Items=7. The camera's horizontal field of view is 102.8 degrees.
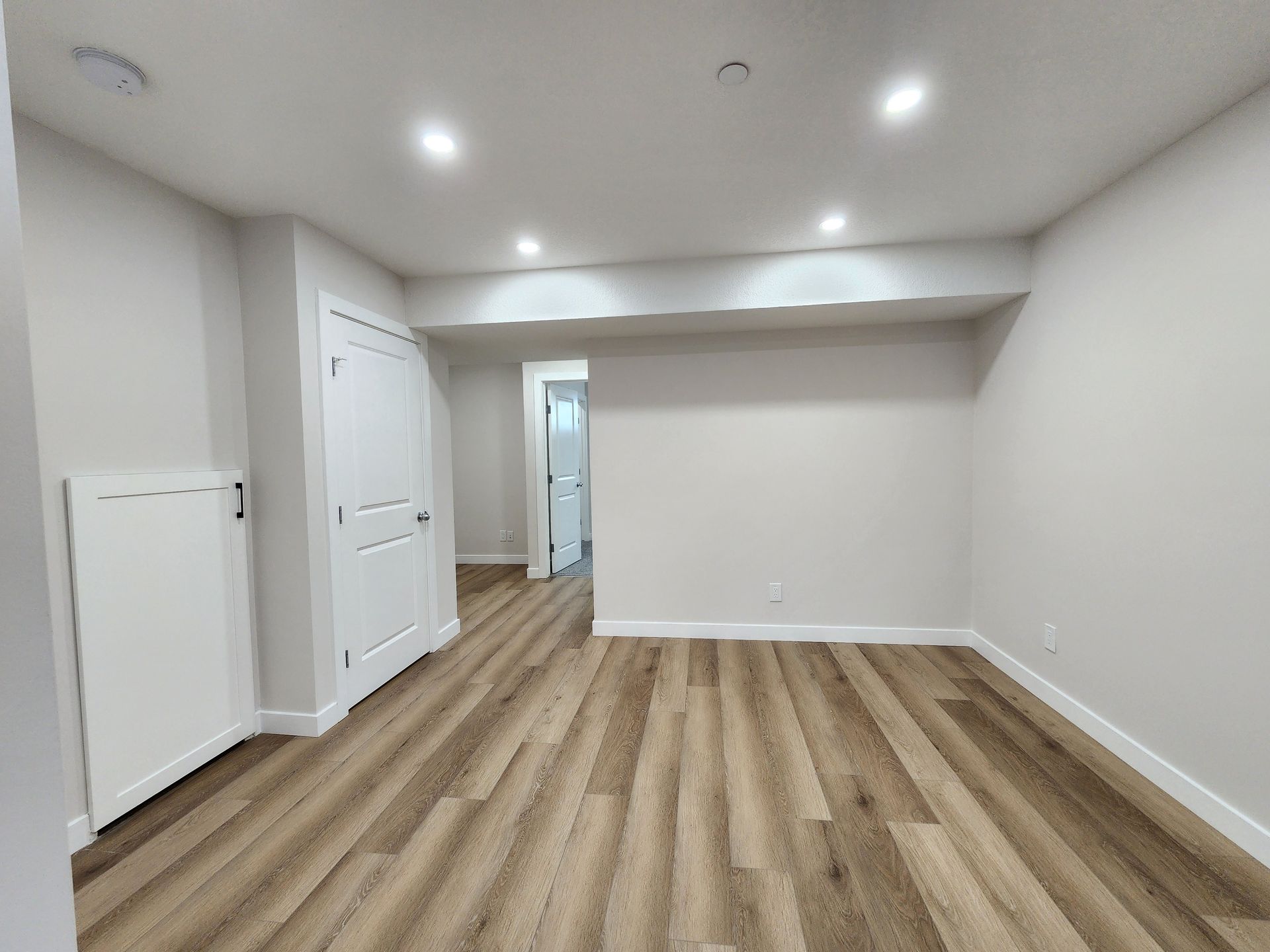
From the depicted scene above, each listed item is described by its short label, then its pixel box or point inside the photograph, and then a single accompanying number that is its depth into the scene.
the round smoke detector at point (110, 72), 1.34
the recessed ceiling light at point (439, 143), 1.71
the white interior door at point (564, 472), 5.40
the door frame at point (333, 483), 2.38
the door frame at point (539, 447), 5.16
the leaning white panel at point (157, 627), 1.71
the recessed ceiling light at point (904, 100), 1.52
